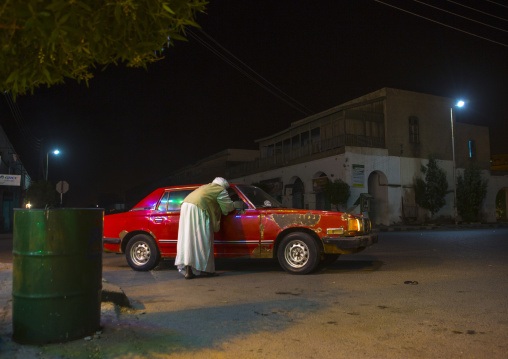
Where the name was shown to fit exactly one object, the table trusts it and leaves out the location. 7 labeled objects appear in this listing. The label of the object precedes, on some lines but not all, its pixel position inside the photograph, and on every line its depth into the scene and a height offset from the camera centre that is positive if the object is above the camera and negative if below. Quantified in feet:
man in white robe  22.97 -0.87
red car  23.45 -1.08
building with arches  95.96 +14.28
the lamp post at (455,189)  97.35 +5.15
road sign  85.13 +6.01
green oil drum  10.64 -1.52
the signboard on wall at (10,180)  95.23 +8.53
